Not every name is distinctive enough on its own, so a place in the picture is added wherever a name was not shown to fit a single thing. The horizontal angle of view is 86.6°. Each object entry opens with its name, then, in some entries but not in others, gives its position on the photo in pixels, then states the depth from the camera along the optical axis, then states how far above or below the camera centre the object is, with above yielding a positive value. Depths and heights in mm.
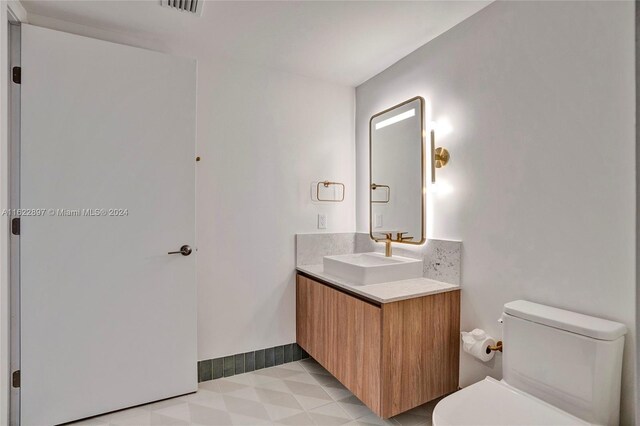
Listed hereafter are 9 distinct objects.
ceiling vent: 1776 +1103
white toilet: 1243 -660
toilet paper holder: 1715 -687
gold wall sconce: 2055 +336
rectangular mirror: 2211 +277
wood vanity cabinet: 1741 -752
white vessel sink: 2002 -360
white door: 1805 -83
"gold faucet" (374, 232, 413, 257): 2349 -193
